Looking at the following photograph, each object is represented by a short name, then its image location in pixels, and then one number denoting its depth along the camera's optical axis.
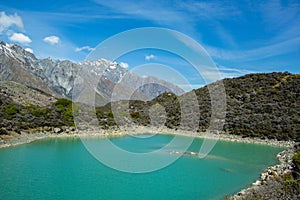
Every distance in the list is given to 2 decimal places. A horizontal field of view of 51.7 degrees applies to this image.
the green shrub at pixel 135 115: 53.59
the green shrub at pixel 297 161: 18.63
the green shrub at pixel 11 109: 36.00
